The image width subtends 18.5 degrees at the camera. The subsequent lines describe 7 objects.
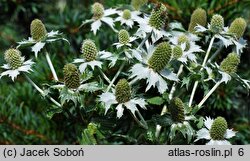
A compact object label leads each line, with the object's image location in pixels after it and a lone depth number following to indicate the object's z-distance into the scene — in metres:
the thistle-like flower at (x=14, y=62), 0.98
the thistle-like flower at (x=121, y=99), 0.92
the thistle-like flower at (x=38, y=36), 1.01
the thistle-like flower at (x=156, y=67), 0.93
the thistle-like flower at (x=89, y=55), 0.98
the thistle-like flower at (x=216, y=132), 0.94
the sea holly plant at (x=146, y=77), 0.94
